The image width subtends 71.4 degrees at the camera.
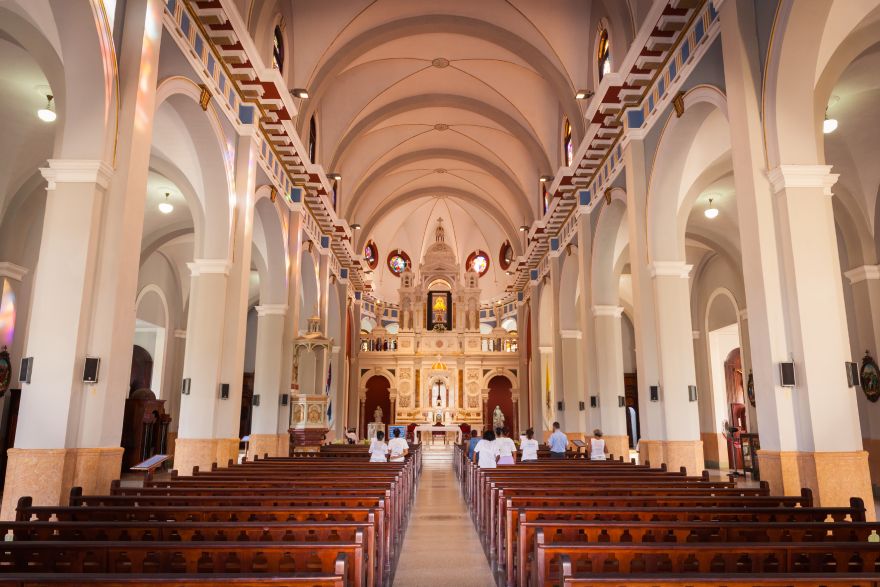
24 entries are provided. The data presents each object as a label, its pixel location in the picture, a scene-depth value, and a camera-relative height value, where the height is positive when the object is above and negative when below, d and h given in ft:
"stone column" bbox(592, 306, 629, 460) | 43.96 +3.41
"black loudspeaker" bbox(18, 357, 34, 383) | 19.22 +1.69
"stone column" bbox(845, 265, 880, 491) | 36.47 +6.00
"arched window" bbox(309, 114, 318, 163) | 56.27 +26.07
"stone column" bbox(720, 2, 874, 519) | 19.81 +3.61
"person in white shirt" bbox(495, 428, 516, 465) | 33.53 -1.38
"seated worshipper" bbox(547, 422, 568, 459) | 40.57 -1.27
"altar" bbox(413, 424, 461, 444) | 85.92 -0.64
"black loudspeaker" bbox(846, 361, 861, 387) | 20.18 +1.61
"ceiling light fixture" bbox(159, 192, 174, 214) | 48.73 +17.00
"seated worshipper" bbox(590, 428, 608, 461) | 38.91 -1.52
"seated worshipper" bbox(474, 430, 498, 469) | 30.99 -1.39
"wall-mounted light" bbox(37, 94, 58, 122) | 32.24 +16.15
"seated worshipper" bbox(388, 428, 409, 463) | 40.60 -1.54
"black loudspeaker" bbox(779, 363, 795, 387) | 20.57 +1.68
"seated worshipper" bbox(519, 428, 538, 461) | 36.46 -1.44
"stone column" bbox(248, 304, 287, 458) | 42.52 +3.08
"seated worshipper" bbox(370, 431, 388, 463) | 34.63 -1.48
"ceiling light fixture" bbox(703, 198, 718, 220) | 49.11 +16.76
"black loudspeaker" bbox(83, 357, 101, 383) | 19.83 +1.72
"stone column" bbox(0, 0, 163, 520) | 18.94 +3.64
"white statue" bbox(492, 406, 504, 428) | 94.27 +1.13
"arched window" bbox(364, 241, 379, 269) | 104.01 +28.60
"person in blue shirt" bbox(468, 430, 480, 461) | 42.77 -1.30
